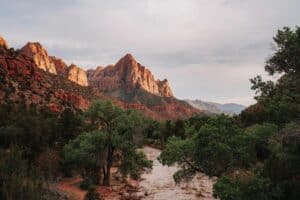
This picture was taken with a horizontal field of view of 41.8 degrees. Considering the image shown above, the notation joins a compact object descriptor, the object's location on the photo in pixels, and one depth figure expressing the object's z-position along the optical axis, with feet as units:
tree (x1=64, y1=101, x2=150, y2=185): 100.07
